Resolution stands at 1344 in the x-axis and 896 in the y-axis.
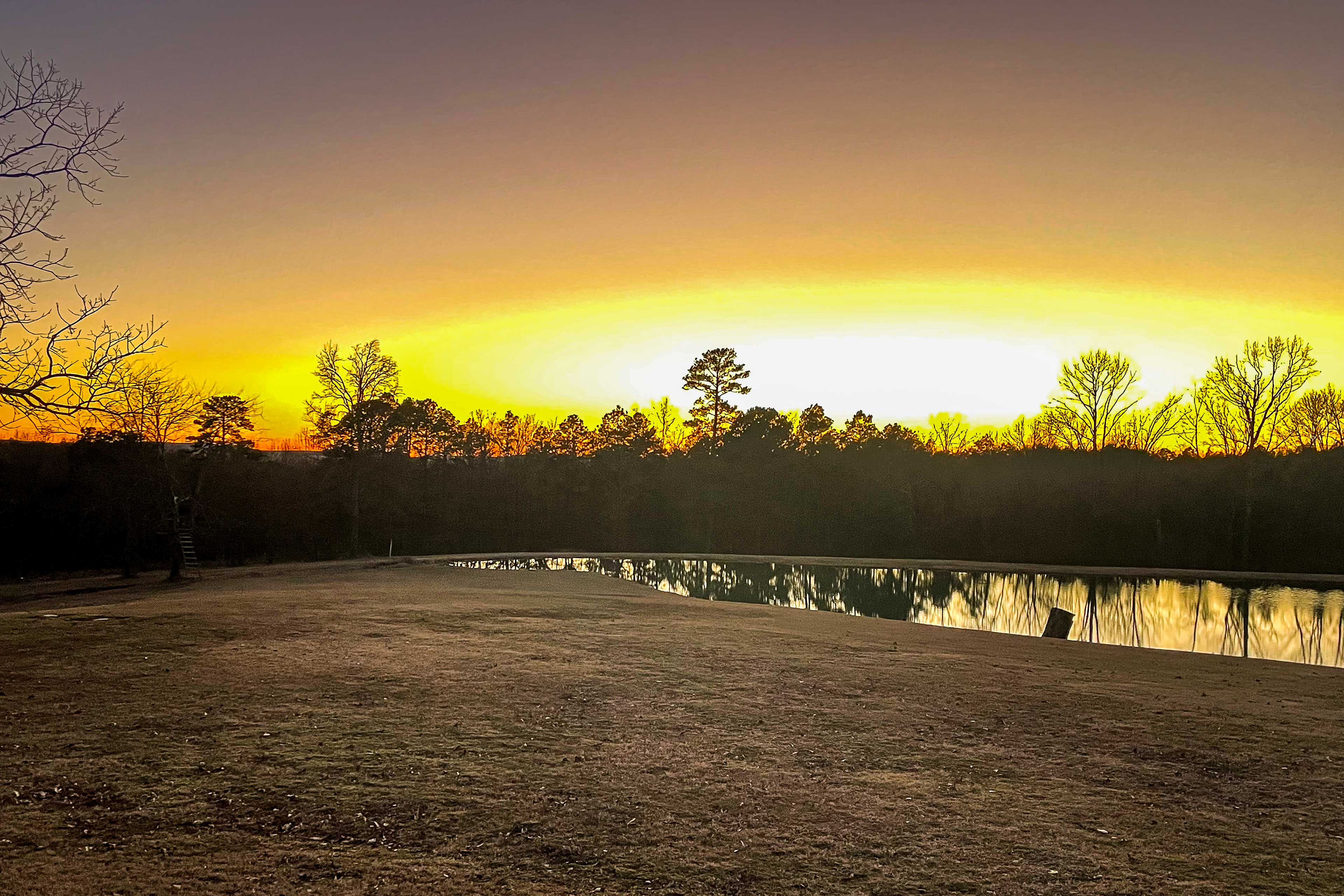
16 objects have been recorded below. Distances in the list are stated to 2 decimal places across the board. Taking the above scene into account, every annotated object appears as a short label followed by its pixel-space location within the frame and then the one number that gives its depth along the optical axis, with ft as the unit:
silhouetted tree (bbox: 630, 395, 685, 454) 187.21
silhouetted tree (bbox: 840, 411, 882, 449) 179.52
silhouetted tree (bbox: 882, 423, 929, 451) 177.88
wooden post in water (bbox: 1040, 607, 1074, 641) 54.75
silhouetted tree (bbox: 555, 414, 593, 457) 195.52
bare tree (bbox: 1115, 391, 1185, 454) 159.63
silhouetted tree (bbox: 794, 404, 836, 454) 178.40
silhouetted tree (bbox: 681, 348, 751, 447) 182.19
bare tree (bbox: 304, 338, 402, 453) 115.75
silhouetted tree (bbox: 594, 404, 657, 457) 183.11
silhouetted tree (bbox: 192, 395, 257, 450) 92.38
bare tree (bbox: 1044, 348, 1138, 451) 153.99
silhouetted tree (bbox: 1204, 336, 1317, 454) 132.05
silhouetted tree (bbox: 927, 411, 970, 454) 190.80
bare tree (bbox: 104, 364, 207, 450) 62.76
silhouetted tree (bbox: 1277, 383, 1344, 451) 146.82
